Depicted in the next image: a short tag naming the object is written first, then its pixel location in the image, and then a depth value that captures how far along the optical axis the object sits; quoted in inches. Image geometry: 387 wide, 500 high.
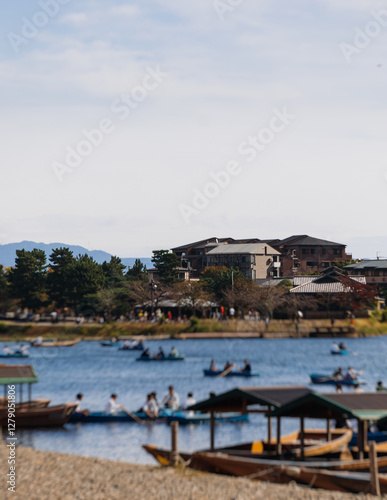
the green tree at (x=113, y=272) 3129.9
